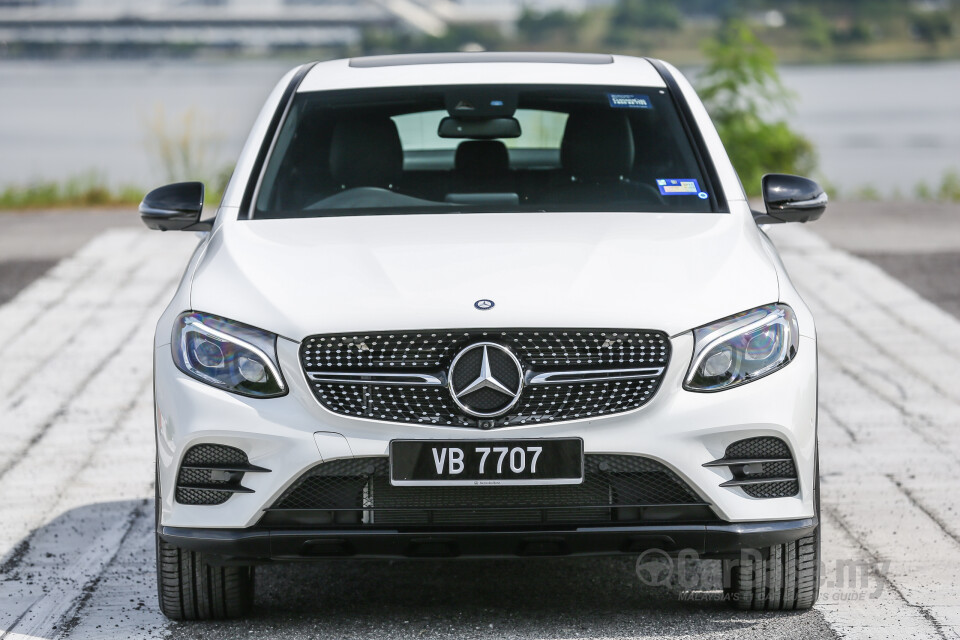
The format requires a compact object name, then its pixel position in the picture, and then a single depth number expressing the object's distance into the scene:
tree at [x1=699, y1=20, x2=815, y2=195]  32.84
